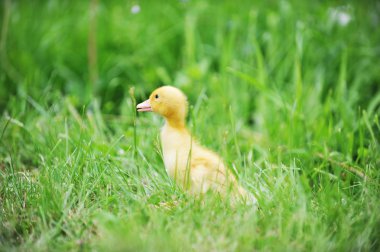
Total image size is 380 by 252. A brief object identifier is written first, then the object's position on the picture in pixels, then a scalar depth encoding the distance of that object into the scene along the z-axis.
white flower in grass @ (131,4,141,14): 7.45
